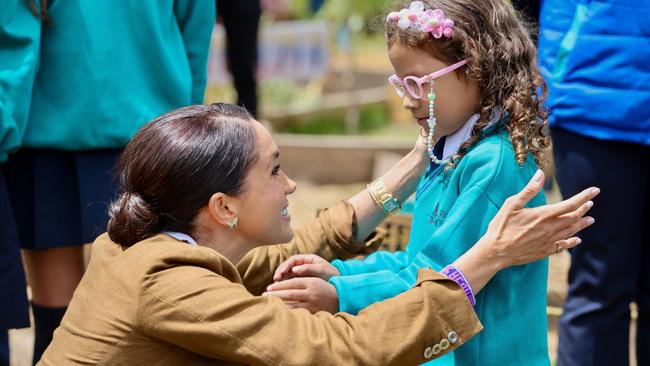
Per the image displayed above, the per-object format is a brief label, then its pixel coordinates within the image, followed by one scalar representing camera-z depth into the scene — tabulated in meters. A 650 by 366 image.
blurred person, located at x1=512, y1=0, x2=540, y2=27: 6.17
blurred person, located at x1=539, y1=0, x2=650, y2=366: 5.48
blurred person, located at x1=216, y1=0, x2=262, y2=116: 10.06
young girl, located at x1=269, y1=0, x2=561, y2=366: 4.37
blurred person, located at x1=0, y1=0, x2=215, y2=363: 5.44
